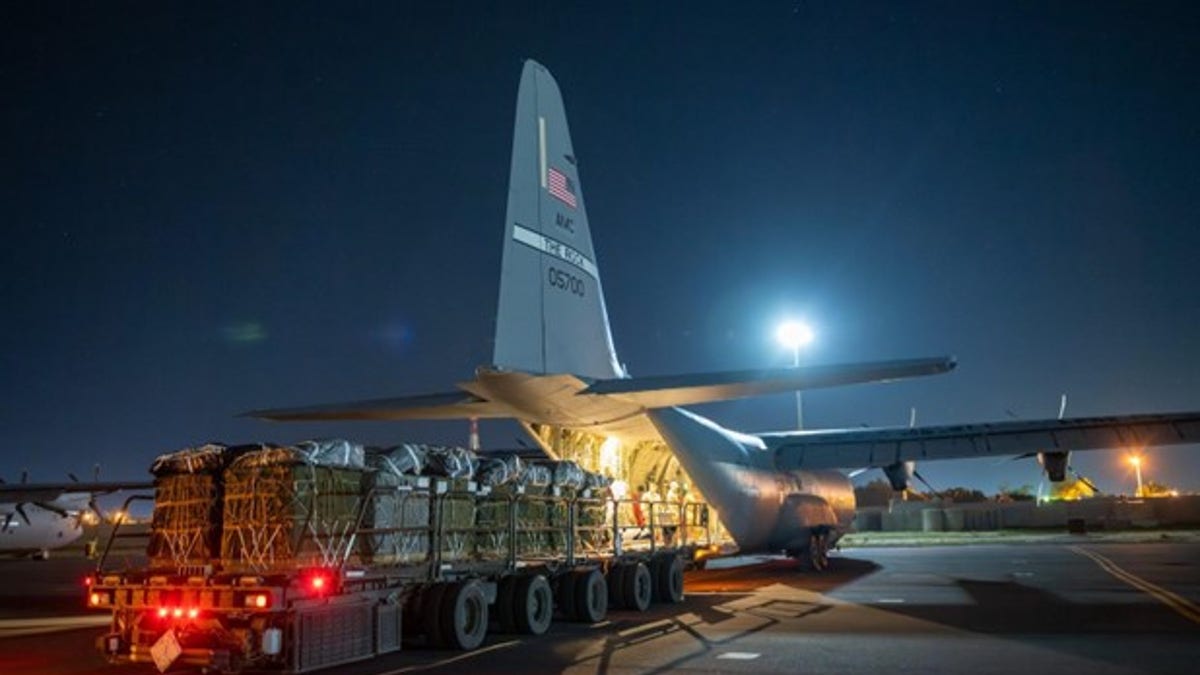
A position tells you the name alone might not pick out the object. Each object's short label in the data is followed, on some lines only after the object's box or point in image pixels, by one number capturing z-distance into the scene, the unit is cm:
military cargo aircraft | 1577
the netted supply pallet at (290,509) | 1035
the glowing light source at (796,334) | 4006
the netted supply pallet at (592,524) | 1548
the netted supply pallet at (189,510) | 1097
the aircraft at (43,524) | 4416
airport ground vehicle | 952
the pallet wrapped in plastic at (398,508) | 1102
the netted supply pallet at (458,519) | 1213
